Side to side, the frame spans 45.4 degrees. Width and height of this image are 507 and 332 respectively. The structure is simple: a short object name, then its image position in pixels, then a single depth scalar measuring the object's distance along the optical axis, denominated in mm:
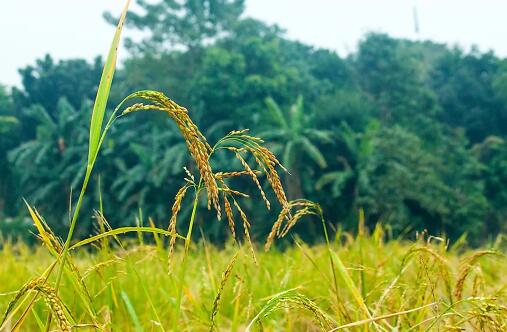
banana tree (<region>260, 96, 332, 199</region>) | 18422
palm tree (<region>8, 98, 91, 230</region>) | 21422
